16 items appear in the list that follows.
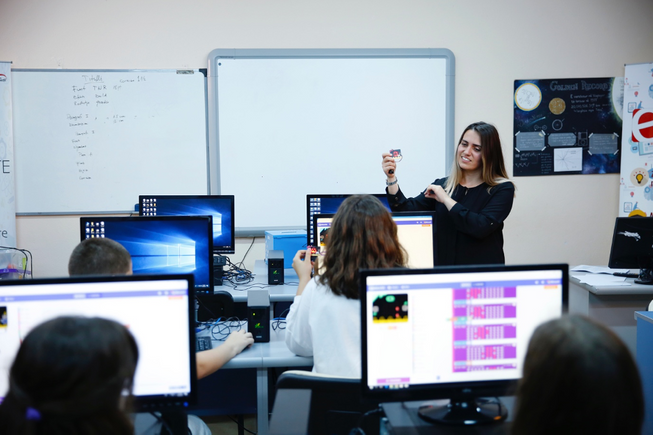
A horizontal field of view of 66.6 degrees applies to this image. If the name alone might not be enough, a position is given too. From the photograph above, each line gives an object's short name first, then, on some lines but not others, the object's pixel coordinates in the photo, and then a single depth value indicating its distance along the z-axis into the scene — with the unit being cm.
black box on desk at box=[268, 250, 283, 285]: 302
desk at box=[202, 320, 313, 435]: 185
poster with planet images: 423
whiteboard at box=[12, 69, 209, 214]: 391
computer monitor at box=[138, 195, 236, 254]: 297
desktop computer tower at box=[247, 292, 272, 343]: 203
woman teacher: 249
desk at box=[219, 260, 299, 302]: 271
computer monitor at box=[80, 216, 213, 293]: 229
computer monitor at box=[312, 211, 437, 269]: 236
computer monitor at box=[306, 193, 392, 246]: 290
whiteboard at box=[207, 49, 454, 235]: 404
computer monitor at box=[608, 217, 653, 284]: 292
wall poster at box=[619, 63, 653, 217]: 409
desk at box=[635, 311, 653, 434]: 208
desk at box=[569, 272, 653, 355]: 300
